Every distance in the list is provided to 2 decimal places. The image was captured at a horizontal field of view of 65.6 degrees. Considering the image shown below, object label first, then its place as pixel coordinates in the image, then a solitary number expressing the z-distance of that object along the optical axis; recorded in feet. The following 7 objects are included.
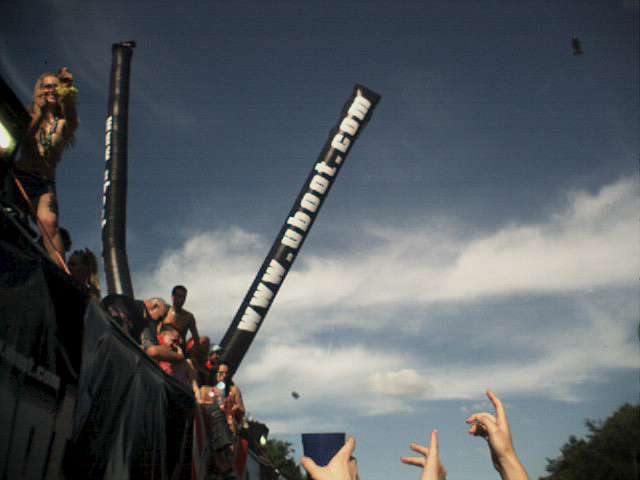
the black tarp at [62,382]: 6.37
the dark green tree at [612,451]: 135.74
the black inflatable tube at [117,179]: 31.30
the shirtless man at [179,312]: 20.22
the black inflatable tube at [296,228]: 37.60
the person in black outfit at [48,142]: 10.63
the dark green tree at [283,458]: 168.14
